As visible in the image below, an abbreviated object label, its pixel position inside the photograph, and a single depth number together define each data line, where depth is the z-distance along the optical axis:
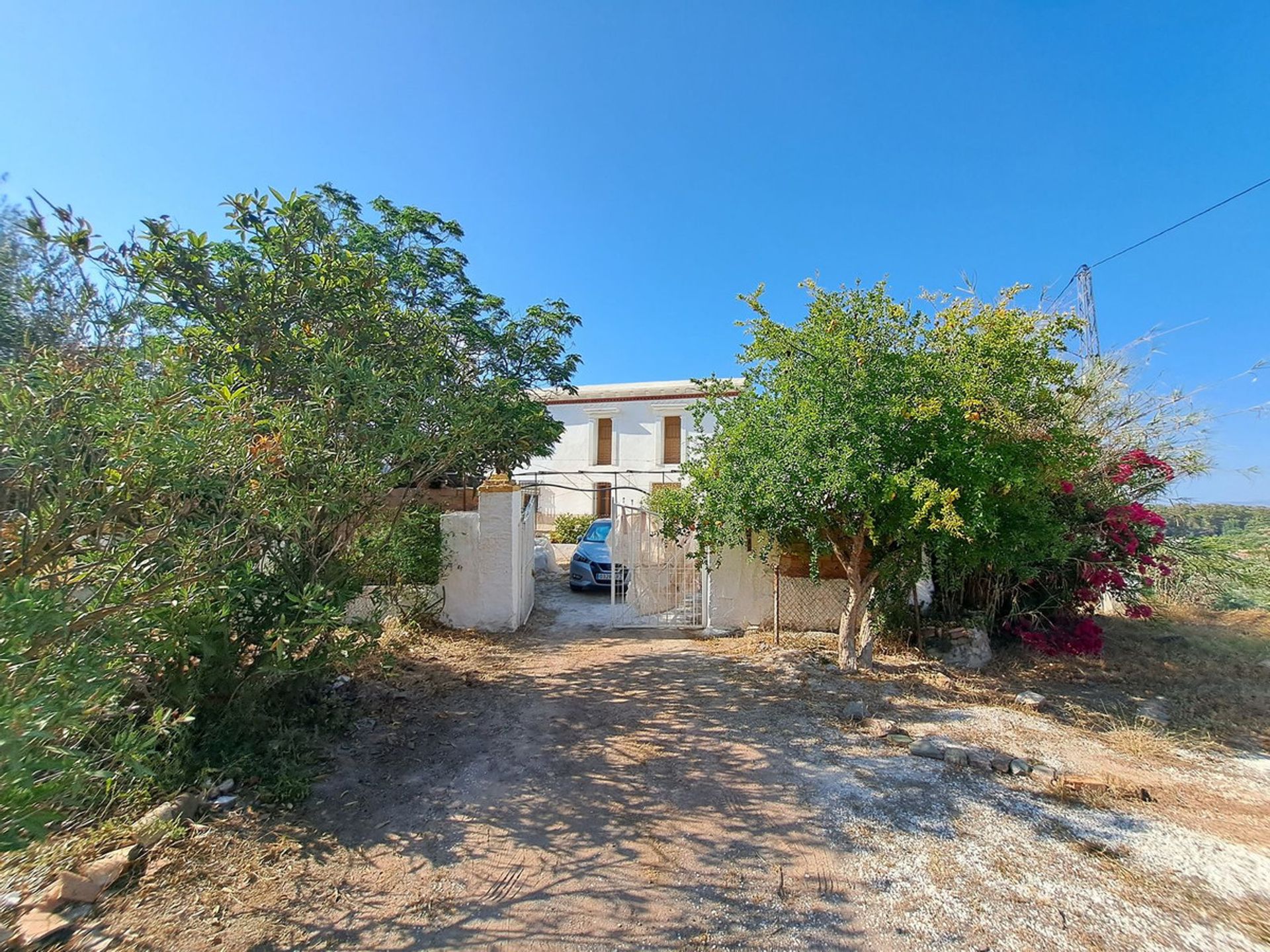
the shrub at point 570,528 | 21.09
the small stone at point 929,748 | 4.36
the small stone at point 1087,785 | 3.82
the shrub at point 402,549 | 5.22
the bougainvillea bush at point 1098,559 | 6.88
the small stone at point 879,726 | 4.82
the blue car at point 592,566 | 11.16
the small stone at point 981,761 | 4.20
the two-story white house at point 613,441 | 22.98
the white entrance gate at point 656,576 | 8.53
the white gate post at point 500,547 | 7.96
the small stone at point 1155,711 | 5.31
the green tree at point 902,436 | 5.30
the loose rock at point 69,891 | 2.47
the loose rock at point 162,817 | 2.96
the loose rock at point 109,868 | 2.61
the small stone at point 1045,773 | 4.00
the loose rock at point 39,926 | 2.26
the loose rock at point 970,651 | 6.94
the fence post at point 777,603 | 7.57
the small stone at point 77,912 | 2.44
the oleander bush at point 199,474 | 2.35
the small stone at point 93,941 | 2.29
